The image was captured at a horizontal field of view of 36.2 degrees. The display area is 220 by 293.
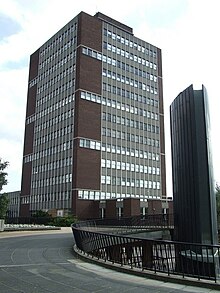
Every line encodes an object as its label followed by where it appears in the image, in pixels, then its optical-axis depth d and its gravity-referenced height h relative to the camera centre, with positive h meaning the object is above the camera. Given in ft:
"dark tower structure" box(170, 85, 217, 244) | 49.57 +6.25
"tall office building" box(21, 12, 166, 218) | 201.87 +60.22
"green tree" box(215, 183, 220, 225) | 181.06 +10.16
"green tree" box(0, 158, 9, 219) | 120.78 +5.66
